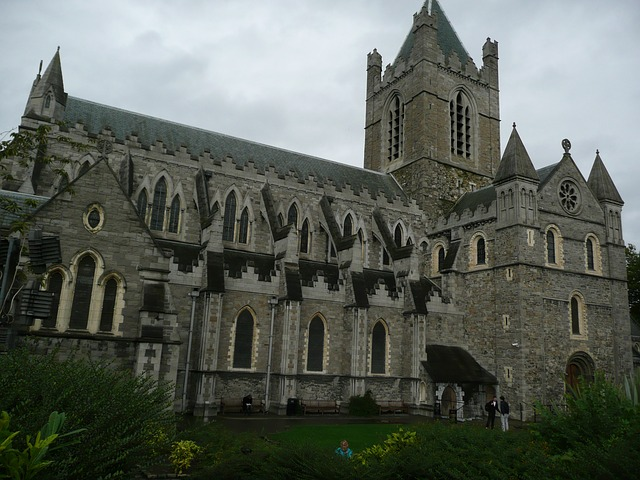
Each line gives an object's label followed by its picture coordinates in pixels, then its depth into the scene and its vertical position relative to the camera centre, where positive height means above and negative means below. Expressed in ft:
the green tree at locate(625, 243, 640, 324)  151.33 +28.96
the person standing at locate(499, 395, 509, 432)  70.59 -4.68
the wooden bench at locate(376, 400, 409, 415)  87.38 -5.70
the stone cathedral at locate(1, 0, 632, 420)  81.61 +18.79
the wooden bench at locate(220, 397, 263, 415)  77.00 -6.20
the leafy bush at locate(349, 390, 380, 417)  82.28 -5.56
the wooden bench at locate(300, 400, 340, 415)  81.35 -5.91
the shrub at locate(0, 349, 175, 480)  18.37 -2.05
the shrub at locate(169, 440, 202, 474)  32.53 -5.81
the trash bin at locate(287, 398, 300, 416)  78.07 -5.80
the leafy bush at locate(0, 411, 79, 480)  11.92 -2.37
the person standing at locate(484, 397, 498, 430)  70.08 -4.35
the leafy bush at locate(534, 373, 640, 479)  21.54 -2.69
